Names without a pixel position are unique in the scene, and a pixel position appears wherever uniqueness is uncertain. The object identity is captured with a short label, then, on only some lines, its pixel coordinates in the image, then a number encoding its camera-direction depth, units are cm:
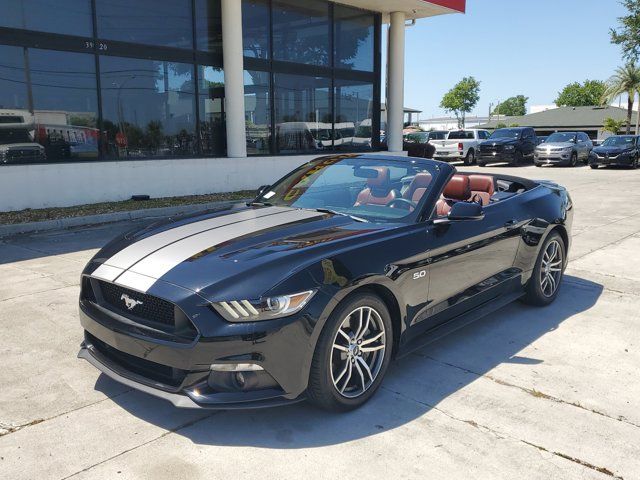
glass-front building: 1041
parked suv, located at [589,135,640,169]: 2375
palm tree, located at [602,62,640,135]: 5425
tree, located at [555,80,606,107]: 10131
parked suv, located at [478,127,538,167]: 2564
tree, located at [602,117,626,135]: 5881
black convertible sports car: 281
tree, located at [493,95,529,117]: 14138
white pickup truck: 2631
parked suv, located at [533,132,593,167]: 2509
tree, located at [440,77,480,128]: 9494
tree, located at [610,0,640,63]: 3972
